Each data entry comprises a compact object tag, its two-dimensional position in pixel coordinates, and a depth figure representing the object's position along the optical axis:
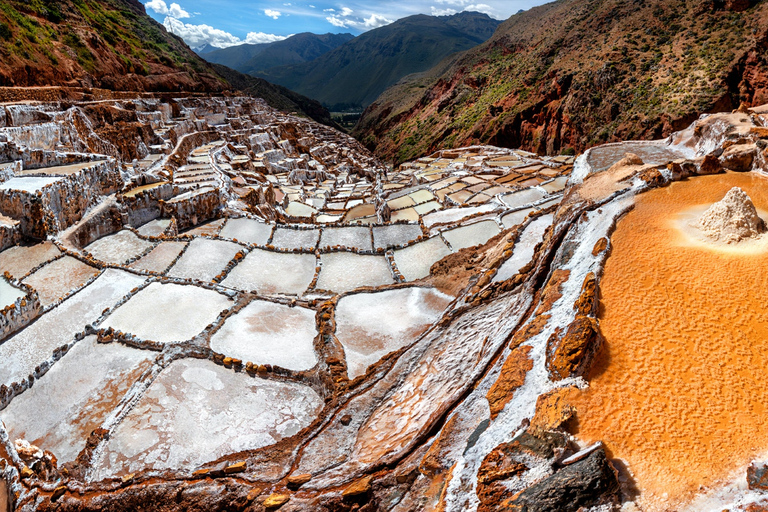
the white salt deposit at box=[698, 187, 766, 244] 6.01
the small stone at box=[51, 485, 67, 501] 5.46
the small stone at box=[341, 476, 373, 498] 4.54
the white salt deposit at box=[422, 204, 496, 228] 15.47
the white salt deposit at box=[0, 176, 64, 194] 13.77
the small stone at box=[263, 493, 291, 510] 4.79
